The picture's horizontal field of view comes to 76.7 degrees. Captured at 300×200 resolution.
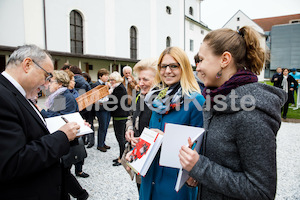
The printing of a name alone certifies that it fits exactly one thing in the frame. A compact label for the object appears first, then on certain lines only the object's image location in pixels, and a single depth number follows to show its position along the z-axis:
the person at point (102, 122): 5.05
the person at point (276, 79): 10.31
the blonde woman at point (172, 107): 1.65
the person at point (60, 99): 3.08
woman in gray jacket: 0.94
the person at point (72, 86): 4.35
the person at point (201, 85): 3.35
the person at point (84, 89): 5.06
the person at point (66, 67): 5.14
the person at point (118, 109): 4.38
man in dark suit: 1.16
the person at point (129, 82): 5.14
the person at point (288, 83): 9.68
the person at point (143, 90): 2.25
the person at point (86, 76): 6.29
